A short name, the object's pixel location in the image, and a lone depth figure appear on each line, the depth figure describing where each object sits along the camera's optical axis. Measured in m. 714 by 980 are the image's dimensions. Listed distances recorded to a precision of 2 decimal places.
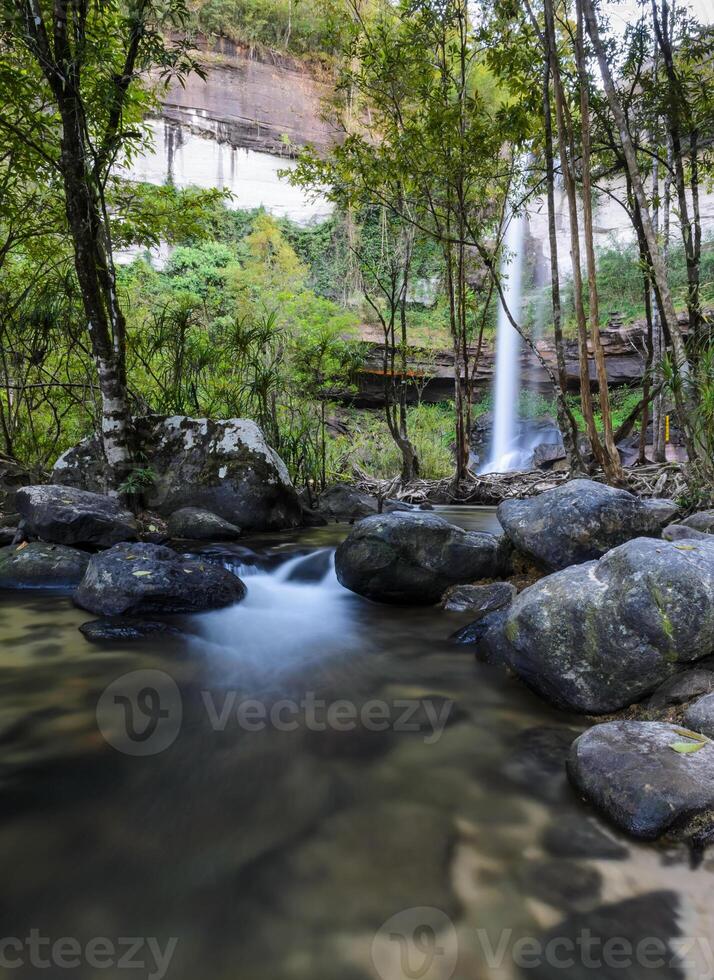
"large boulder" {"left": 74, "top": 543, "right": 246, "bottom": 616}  3.21
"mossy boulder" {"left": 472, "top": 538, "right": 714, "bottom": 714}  1.98
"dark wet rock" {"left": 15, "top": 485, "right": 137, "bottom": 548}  4.16
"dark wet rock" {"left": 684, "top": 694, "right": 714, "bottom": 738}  1.72
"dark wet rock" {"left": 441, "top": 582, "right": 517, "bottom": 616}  3.40
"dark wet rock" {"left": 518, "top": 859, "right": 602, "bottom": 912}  1.32
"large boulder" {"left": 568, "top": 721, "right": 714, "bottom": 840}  1.44
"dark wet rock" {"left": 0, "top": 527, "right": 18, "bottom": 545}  4.41
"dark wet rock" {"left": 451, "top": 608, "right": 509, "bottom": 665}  2.69
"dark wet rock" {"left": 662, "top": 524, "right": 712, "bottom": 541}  3.06
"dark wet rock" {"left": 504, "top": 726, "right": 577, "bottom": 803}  1.74
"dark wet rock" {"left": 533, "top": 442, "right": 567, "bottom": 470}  13.30
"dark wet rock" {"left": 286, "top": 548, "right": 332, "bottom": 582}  4.51
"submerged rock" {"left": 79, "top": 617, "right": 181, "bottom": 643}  2.90
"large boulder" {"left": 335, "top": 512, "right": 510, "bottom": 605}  3.64
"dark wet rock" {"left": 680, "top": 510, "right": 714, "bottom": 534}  3.54
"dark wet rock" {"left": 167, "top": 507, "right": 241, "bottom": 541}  5.47
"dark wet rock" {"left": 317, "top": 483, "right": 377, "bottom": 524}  7.66
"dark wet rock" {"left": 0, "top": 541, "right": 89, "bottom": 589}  3.79
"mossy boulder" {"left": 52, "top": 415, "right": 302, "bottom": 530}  5.96
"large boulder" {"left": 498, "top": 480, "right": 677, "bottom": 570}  3.03
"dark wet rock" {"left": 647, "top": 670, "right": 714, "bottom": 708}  1.95
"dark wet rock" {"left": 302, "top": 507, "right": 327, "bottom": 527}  6.86
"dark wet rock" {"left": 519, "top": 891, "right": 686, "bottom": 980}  1.16
